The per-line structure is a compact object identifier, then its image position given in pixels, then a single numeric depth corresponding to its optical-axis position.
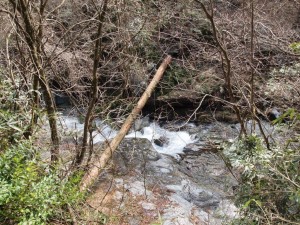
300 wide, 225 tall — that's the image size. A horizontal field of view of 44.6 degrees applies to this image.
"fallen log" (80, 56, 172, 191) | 4.68
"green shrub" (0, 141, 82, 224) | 2.90
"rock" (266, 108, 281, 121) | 7.70
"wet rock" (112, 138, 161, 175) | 6.81
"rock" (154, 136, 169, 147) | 7.97
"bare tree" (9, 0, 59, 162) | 3.65
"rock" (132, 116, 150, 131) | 8.45
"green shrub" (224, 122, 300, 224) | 3.11
